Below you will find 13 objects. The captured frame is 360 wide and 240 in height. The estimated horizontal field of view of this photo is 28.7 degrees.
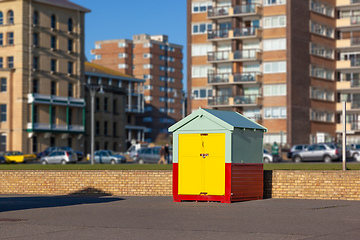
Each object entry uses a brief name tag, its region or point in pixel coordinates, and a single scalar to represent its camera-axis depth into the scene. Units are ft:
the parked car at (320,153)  183.93
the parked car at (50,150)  245.45
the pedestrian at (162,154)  170.01
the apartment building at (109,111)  347.63
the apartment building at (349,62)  281.95
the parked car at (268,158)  188.75
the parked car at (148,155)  195.11
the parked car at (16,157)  238.27
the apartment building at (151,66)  510.17
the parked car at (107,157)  215.10
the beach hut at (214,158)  63.72
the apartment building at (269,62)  263.49
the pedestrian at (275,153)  191.10
